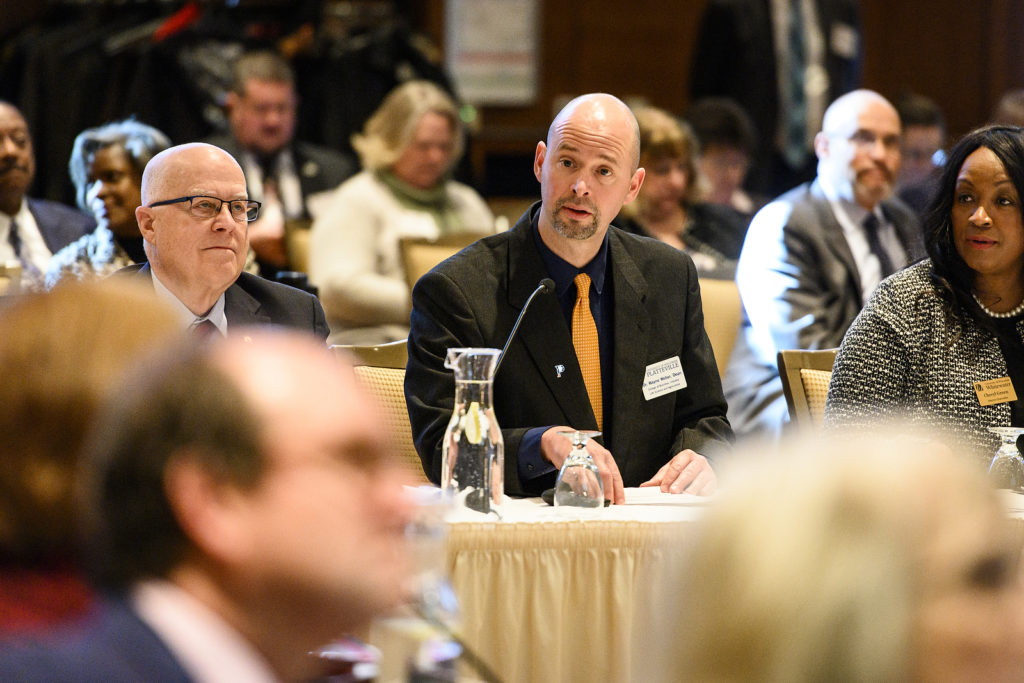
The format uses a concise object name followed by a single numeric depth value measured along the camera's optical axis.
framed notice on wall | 15.04
